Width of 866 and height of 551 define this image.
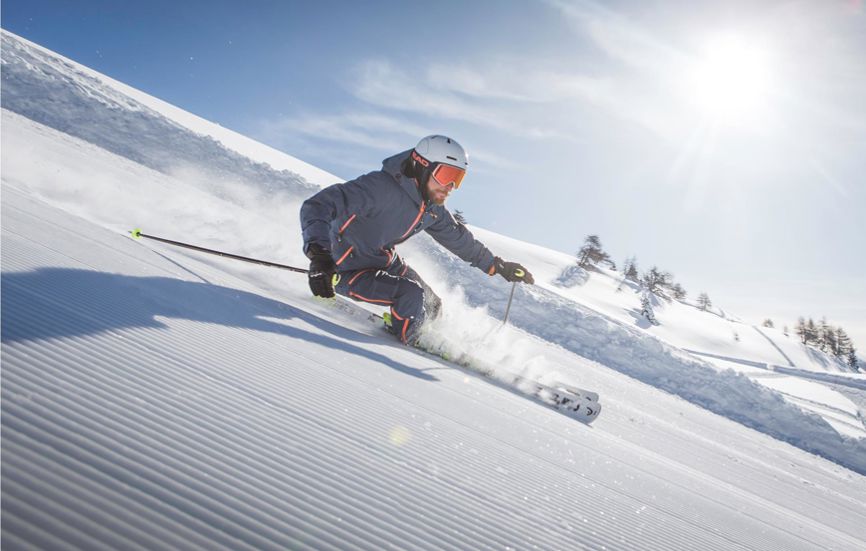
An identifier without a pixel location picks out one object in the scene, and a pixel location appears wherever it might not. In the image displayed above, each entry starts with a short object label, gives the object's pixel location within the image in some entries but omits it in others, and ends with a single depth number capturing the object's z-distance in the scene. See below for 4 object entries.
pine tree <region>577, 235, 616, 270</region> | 52.41
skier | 5.20
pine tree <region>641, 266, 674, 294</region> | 61.64
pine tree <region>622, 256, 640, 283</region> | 61.58
